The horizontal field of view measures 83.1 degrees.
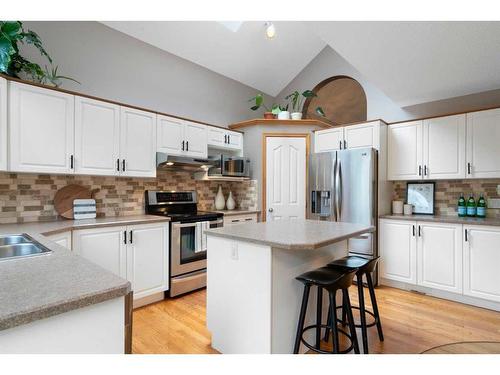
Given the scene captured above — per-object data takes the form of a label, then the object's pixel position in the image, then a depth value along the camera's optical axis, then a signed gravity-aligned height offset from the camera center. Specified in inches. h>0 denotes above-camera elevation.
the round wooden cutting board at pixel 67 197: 110.7 -3.5
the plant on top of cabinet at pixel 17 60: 79.7 +41.8
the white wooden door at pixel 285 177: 162.4 +7.3
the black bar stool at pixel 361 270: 76.6 -22.8
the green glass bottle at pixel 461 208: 131.8 -8.2
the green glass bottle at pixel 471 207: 130.5 -7.7
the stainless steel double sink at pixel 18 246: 62.0 -13.4
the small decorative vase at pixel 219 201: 168.1 -7.0
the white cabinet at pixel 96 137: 105.3 +20.2
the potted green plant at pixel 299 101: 166.4 +59.6
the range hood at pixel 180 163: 128.4 +12.6
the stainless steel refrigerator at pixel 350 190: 136.3 +0.0
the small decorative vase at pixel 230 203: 170.9 -8.3
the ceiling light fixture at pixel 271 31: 142.8 +80.7
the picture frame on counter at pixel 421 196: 143.6 -3.1
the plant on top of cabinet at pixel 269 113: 167.9 +48.0
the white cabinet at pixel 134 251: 98.4 -23.7
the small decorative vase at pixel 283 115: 167.0 +44.2
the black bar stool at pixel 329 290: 66.8 -25.1
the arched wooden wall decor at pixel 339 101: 175.3 +58.4
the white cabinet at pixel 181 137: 132.7 +25.8
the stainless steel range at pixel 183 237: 122.6 -21.5
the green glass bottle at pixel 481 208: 127.5 -7.9
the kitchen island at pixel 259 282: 69.1 -24.4
